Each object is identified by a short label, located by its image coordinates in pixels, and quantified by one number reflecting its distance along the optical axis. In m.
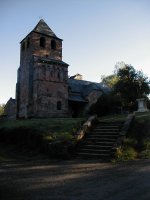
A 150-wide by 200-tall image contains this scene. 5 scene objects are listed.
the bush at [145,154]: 10.26
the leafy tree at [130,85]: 38.09
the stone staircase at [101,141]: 11.16
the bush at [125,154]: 10.23
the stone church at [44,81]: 36.97
